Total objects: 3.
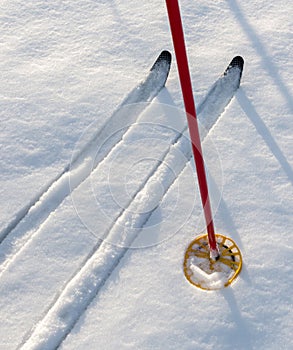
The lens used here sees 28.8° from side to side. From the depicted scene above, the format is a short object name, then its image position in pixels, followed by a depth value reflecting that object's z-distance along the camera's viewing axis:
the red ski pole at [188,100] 1.82
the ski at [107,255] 2.68
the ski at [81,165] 3.03
